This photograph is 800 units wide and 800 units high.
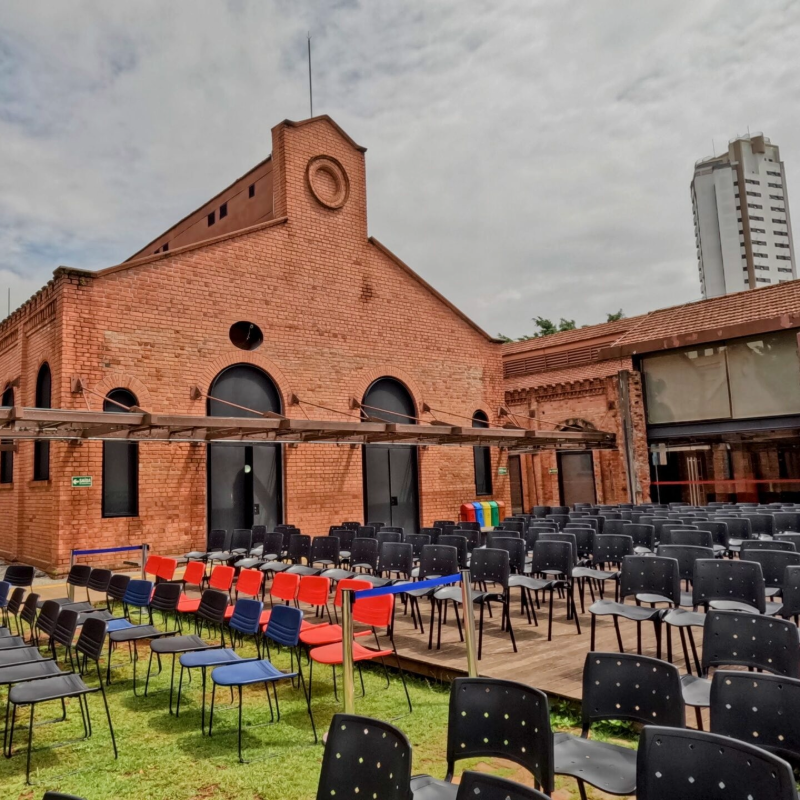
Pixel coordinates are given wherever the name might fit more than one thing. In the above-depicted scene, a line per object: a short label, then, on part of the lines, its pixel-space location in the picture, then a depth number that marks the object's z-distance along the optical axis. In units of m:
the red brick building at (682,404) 17.88
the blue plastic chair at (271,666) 5.01
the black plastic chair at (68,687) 4.69
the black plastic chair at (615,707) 3.36
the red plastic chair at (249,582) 7.38
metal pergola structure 9.90
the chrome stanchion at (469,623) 5.28
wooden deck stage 5.78
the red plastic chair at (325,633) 6.07
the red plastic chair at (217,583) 7.64
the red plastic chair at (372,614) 5.70
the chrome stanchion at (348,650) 4.64
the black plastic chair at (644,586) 6.09
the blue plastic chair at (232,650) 5.47
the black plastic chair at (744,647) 4.16
